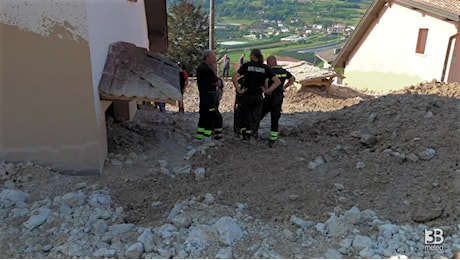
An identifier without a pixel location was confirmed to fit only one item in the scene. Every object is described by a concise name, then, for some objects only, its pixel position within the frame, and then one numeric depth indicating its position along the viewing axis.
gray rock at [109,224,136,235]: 4.21
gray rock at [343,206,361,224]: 4.23
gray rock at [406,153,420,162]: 5.68
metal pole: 19.48
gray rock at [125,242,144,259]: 3.80
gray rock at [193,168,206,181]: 5.46
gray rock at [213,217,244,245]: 3.97
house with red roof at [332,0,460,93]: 15.46
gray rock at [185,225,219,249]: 3.93
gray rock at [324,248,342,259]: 3.77
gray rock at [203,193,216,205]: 4.63
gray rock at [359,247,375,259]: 3.73
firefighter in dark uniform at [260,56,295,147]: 7.01
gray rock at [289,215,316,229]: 4.27
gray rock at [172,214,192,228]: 4.23
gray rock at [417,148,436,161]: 5.64
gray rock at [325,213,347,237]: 4.11
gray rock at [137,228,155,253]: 3.89
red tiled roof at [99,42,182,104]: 5.54
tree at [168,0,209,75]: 27.39
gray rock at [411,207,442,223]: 4.22
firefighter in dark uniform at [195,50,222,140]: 6.65
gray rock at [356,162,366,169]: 5.62
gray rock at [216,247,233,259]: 3.77
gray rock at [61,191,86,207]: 4.67
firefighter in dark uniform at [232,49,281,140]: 6.55
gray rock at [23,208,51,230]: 4.26
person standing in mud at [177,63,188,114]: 8.00
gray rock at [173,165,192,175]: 5.68
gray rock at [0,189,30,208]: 4.66
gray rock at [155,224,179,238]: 4.08
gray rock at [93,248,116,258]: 3.81
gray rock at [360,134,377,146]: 6.82
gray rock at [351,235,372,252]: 3.85
